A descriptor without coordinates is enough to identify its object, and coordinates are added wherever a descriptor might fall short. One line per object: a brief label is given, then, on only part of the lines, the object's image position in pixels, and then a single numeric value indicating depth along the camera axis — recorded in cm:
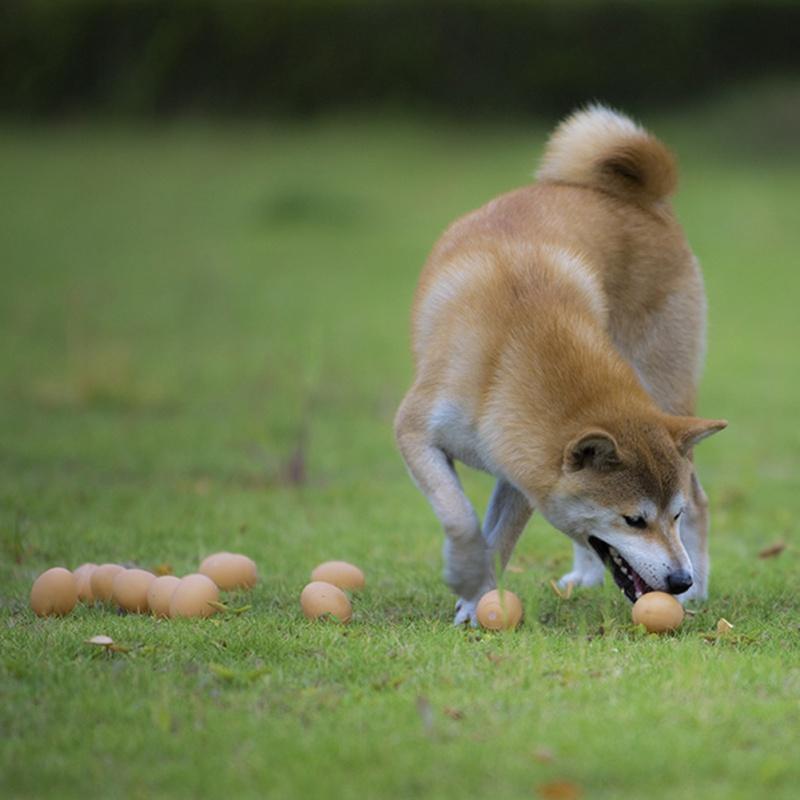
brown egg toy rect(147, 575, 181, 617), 1088
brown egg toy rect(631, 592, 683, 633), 1037
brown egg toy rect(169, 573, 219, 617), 1076
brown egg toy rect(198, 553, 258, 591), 1213
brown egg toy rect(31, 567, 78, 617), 1087
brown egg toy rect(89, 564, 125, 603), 1135
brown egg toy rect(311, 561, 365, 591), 1214
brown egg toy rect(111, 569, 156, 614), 1109
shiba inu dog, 1057
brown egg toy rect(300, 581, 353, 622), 1082
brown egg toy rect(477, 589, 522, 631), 1049
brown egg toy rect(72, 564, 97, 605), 1141
